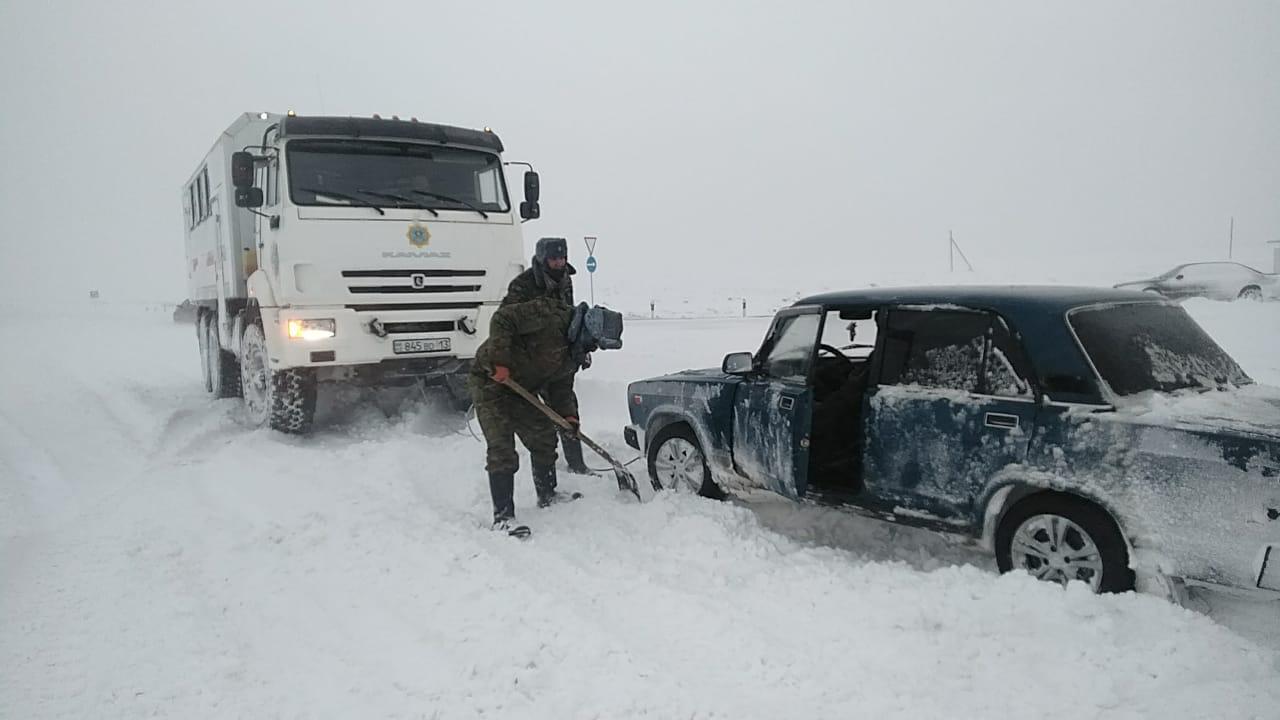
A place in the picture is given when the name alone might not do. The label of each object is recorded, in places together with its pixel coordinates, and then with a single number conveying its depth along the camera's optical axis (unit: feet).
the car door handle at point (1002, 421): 11.04
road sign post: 54.54
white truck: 22.44
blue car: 9.31
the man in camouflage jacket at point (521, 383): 15.87
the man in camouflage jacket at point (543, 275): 17.13
